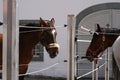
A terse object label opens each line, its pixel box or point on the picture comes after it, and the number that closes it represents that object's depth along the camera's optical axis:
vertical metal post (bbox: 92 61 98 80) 7.53
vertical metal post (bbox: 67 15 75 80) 4.56
